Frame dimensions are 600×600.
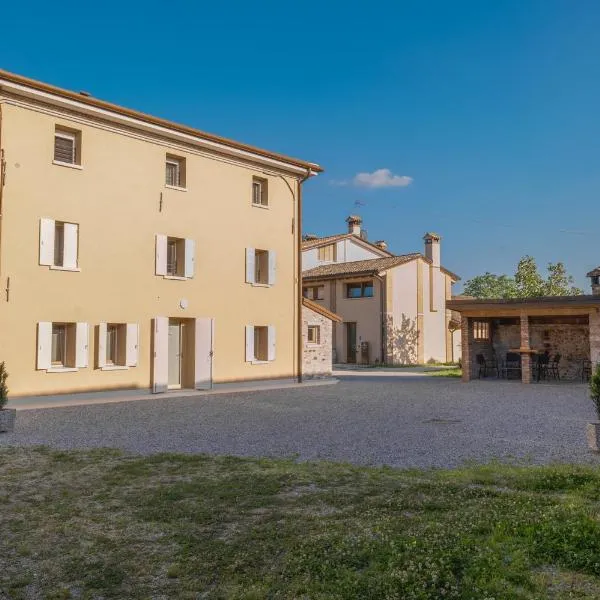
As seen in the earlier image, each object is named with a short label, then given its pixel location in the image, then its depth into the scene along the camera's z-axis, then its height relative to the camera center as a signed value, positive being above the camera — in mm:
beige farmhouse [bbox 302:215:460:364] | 29453 +2340
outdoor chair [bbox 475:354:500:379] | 20219 -760
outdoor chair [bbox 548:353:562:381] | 19594 -808
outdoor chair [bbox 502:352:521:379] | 19812 -748
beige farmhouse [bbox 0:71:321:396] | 13055 +2563
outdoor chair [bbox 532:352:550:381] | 19012 -744
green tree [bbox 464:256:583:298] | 36750 +4131
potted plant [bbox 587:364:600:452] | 7430 -1077
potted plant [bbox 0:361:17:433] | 9180 -1130
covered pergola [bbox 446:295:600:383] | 16922 +443
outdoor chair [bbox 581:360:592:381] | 18562 -880
